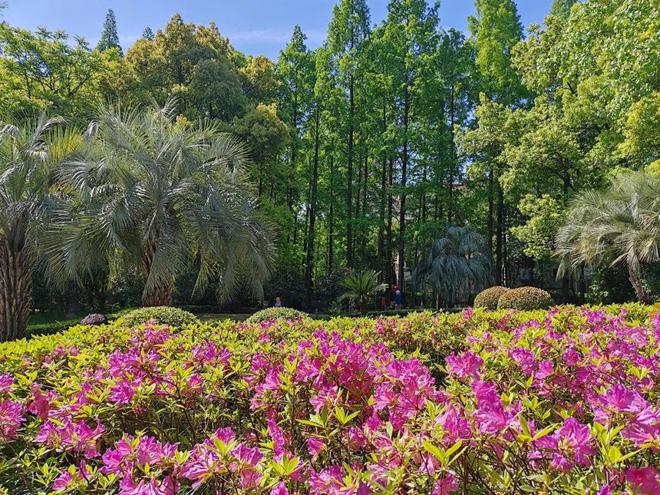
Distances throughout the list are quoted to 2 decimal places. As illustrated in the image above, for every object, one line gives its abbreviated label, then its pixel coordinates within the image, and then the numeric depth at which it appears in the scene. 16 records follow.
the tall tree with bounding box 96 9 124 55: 34.53
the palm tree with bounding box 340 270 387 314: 16.52
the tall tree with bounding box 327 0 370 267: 23.52
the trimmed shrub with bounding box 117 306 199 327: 7.36
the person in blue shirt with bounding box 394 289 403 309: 19.44
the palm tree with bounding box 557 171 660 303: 13.25
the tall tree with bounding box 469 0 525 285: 22.41
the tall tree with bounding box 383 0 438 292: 22.53
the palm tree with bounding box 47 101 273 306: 9.06
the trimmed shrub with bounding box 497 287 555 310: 11.80
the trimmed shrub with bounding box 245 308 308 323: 7.96
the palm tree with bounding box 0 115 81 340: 8.82
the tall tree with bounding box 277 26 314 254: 24.30
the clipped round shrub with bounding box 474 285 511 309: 13.76
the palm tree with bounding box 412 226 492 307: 19.73
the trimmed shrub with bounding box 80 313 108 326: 10.32
